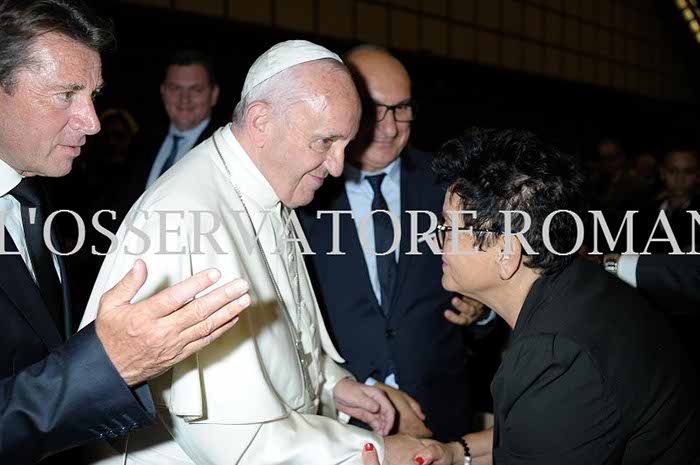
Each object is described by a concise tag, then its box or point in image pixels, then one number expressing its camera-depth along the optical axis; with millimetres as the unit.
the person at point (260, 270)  1726
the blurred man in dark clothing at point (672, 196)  5070
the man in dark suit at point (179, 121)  4293
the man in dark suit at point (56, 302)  1249
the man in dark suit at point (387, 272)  2643
